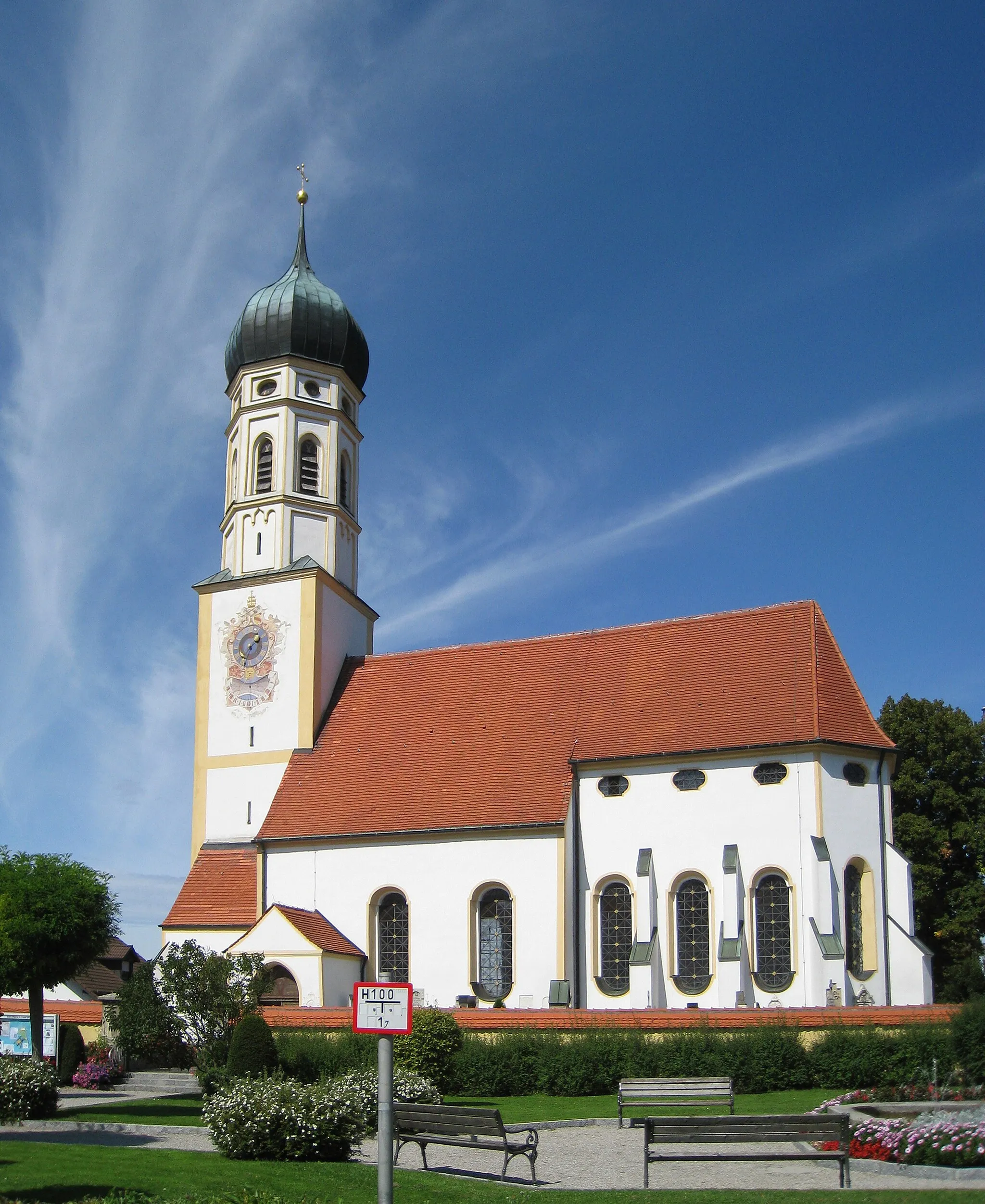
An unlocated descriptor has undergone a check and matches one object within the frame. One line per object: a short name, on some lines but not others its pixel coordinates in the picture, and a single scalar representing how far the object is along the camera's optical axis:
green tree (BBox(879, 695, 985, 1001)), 38.50
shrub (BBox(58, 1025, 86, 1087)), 28.66
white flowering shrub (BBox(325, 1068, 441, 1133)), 18.28
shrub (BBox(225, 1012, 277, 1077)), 22.41
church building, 29.97
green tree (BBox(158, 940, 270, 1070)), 26.08
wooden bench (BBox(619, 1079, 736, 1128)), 18.61
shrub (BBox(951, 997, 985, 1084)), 20.06
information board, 25.77
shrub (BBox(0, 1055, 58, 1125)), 20.31
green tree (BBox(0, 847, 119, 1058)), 27.88
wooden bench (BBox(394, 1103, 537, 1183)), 15.10
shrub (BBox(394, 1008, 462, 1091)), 24.02
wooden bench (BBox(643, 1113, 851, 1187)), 13.91
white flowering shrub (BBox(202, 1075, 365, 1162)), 16.52
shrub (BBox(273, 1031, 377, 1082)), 25.17
